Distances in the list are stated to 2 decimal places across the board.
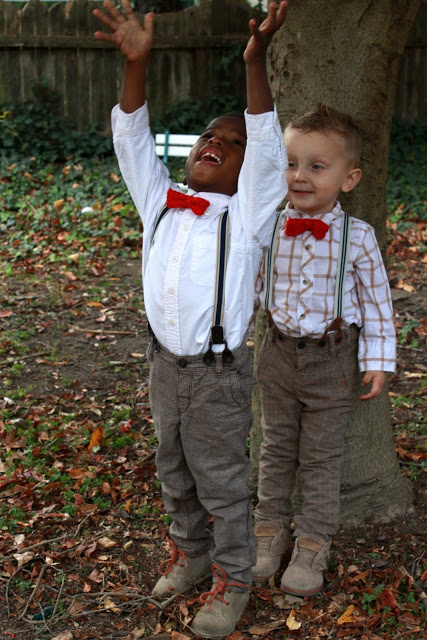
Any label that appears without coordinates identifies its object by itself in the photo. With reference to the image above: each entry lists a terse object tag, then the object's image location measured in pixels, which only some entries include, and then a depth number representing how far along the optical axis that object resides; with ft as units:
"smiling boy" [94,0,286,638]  8.44
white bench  31.99
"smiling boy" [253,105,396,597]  9.52
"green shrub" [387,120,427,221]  29.09
